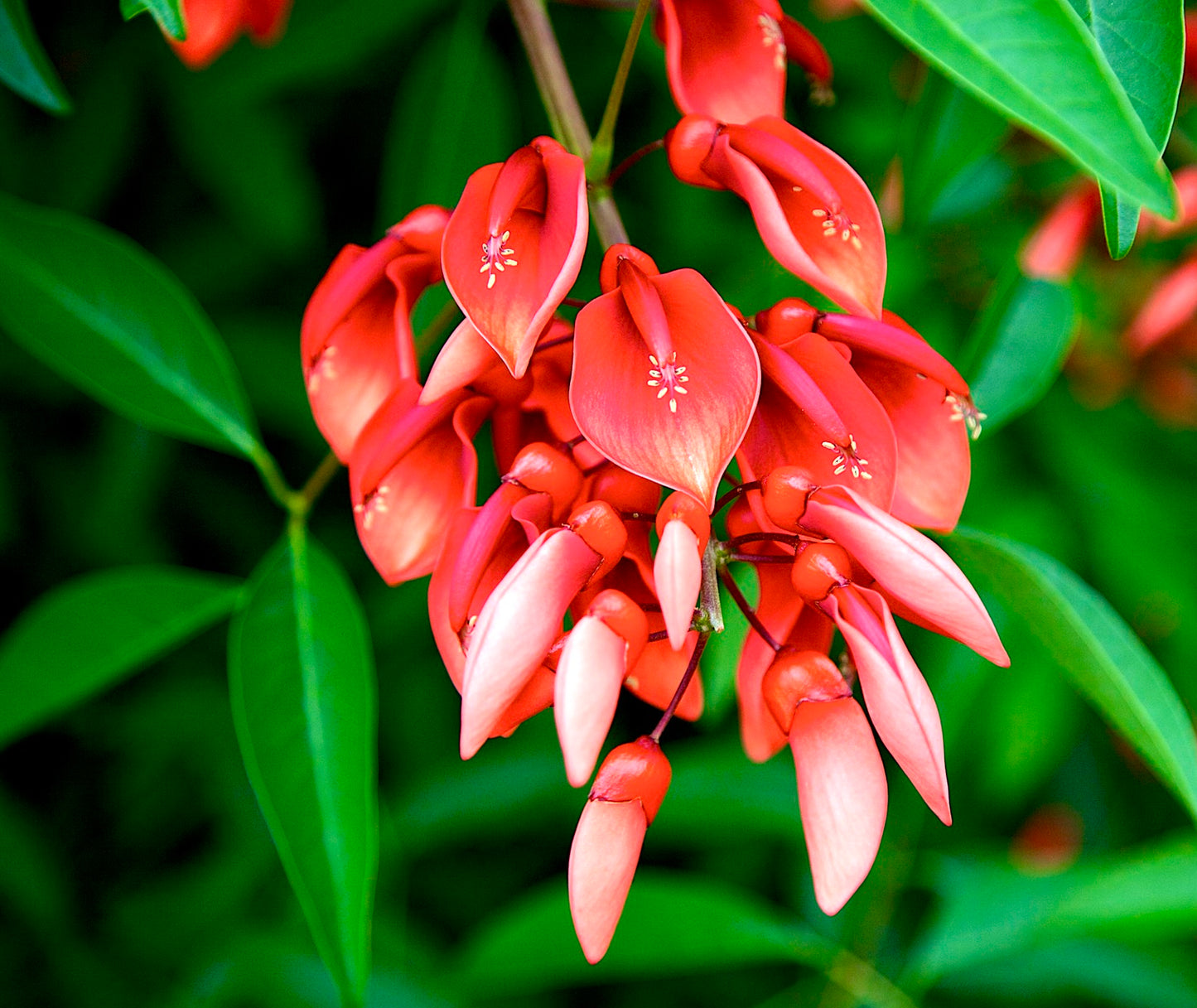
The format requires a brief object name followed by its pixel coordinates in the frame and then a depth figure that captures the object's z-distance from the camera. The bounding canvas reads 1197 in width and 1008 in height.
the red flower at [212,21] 0.90
